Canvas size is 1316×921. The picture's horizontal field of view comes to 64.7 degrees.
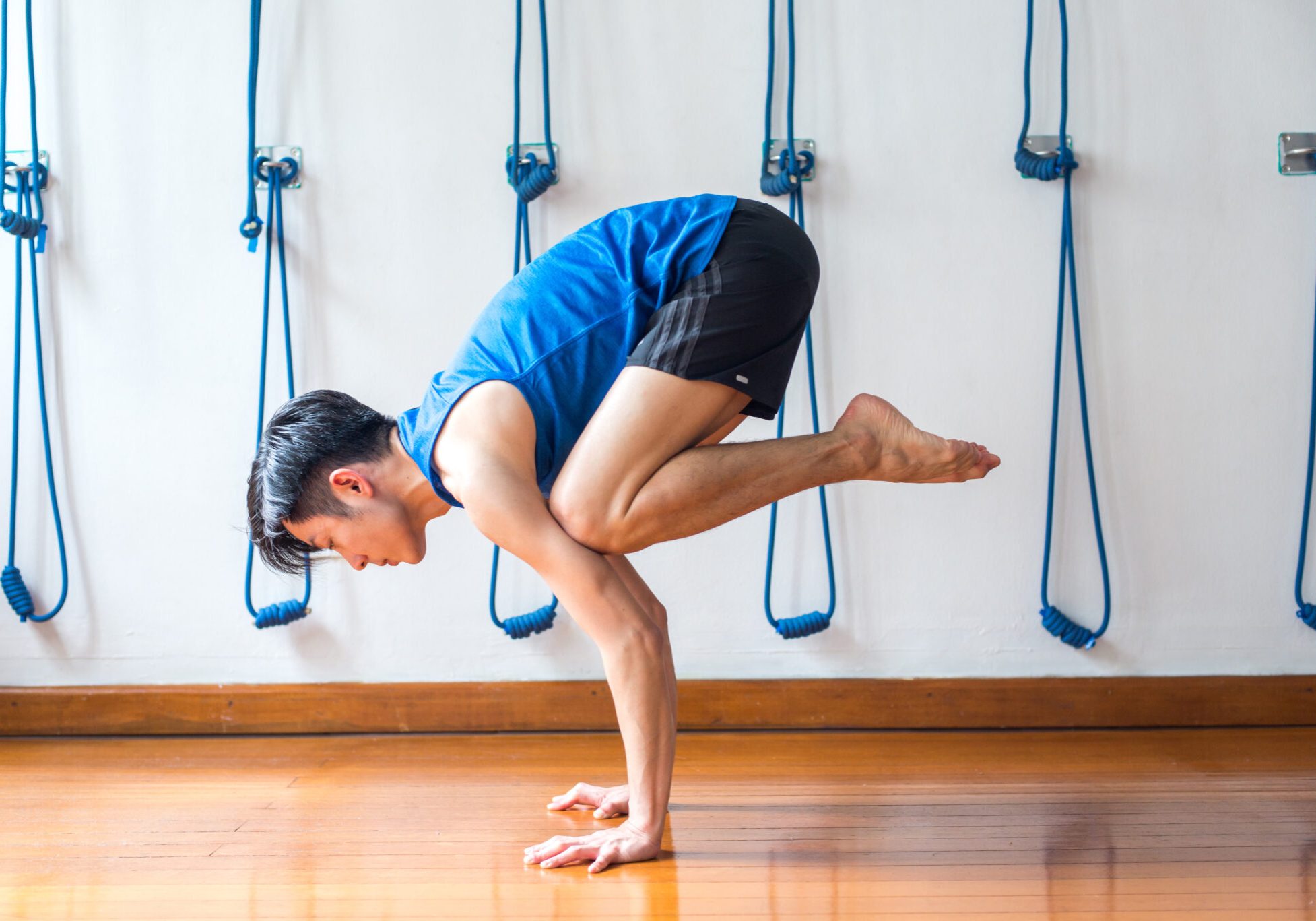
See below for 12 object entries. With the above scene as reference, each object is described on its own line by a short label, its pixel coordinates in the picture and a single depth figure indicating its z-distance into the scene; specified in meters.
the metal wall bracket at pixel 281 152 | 2.17
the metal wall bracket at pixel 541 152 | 2.14
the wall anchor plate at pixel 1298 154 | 2.10
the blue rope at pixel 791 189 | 2.07
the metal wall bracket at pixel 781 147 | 2.13
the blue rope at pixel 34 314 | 2.18
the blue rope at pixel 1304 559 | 2.10
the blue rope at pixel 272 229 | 2.12
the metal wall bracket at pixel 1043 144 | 2.11
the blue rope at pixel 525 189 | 2.08
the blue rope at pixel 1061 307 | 2.05
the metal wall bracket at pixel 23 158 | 2.20
